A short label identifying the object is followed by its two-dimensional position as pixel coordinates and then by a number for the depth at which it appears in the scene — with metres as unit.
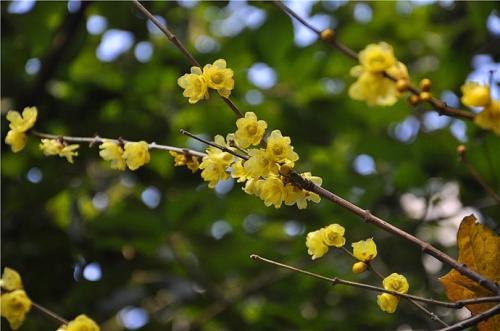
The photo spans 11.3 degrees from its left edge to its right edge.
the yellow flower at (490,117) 1.63
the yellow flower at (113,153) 1.80
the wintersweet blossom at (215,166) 1.75
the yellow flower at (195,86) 1.72
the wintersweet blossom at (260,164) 1.70
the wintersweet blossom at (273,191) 1.71
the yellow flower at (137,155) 1.79
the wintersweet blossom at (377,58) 1.64
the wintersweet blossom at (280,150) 1.70
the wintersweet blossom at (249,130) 1.71
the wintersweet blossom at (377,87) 1.65
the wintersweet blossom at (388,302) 1.71
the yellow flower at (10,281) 1.81
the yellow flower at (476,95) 1.63
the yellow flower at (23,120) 1.83
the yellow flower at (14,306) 1.80
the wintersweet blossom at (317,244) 1.74
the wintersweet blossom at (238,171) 1.73
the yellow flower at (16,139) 1.83
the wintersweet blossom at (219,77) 1.72
